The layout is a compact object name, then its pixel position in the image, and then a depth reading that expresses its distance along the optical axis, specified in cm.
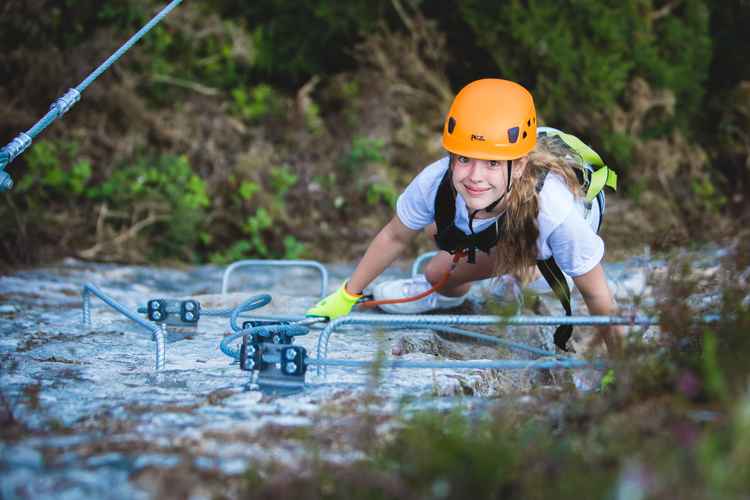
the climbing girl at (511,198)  400
